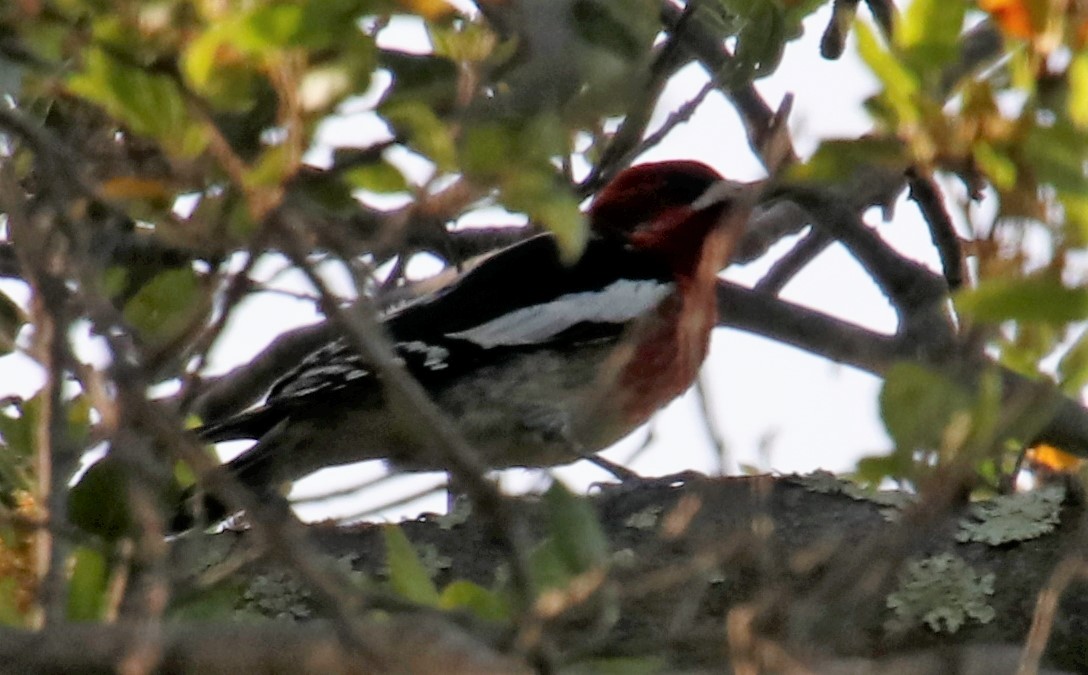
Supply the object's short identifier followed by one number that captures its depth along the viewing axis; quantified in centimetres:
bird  916
